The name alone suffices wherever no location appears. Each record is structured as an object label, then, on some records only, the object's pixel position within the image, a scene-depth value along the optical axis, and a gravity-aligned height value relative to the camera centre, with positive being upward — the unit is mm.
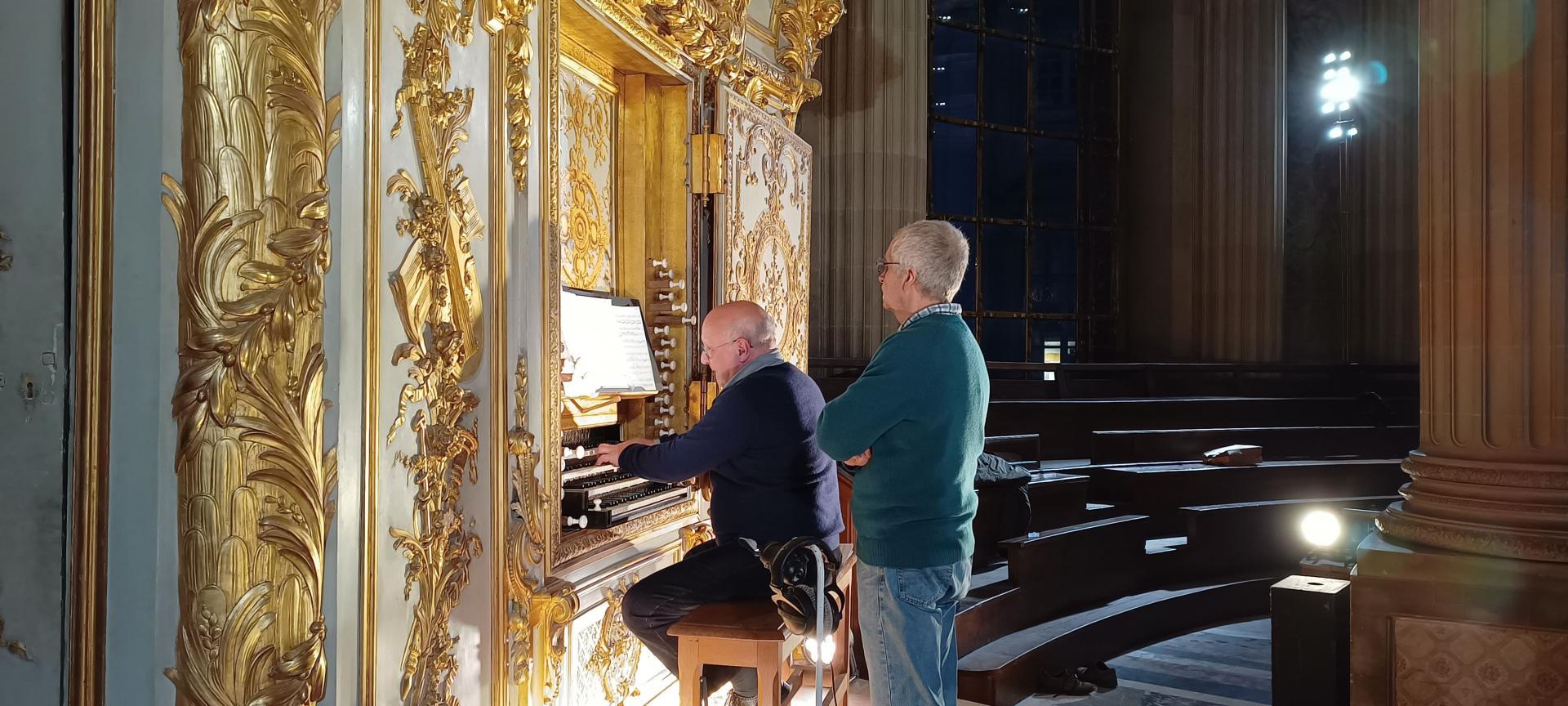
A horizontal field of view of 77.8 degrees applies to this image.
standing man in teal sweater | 2029 -214
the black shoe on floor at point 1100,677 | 4359 -1433
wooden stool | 2227 -656
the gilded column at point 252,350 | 1351 +15
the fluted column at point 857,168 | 7062 +1404
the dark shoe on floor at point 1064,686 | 4223 -1425
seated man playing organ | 2393 -305
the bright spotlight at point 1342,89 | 8586 +2407
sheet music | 2902 +40
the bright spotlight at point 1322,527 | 4152 -716
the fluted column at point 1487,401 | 2836 -126
